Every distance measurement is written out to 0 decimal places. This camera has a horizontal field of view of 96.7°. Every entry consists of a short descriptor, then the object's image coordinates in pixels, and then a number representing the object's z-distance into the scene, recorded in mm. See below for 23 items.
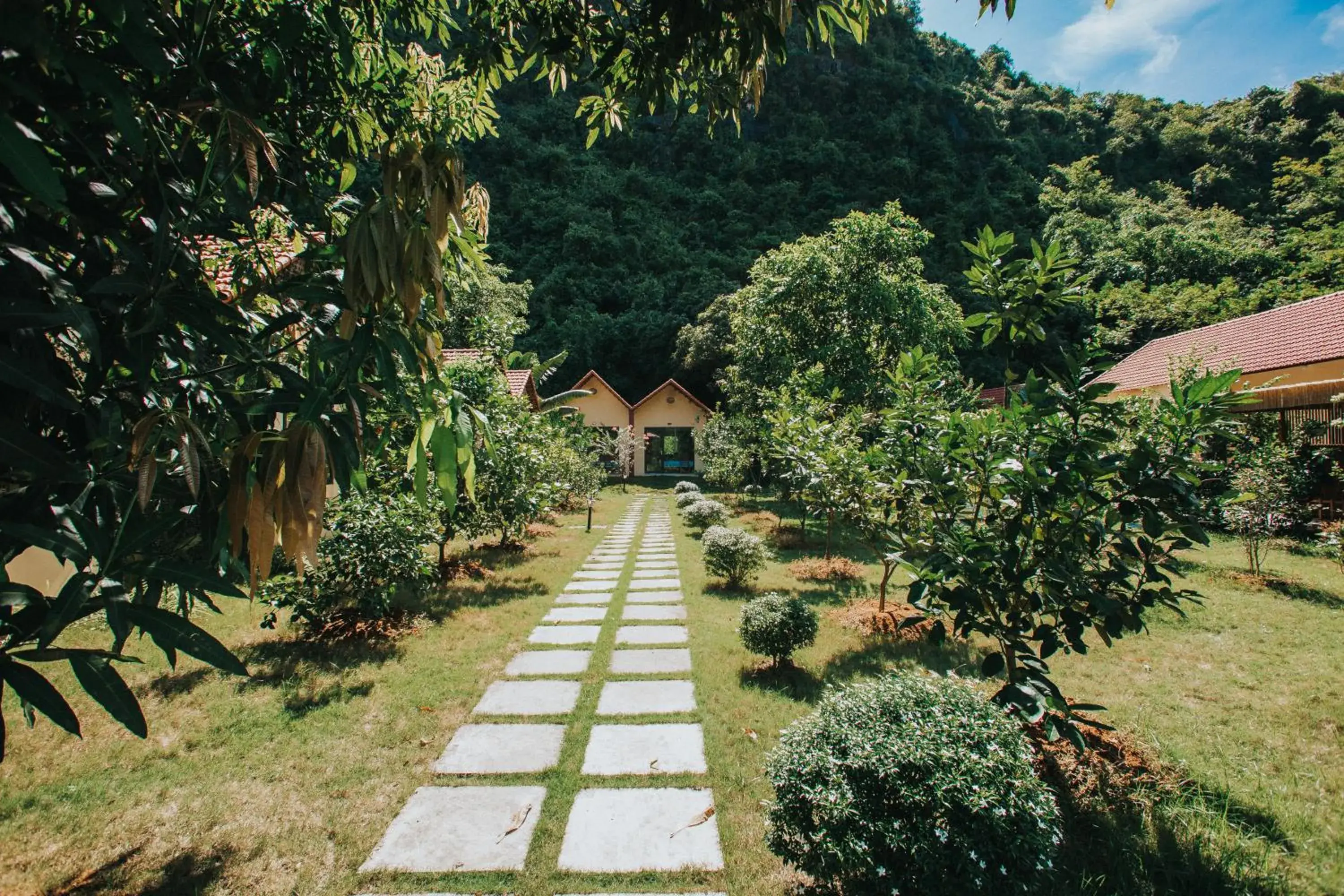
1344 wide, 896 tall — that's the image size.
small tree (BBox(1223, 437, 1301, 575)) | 9578
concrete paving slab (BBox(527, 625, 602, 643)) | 6324
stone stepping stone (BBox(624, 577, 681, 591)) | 8805
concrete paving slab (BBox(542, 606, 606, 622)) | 7156
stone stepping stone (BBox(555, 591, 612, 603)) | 8070
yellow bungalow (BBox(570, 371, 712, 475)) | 33438
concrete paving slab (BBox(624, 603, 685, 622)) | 7137
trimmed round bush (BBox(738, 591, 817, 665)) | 5203
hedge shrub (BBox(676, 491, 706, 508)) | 18219
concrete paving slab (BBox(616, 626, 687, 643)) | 6309
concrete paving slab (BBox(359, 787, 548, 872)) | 2908
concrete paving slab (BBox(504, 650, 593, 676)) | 5449
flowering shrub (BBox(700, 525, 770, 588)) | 8531
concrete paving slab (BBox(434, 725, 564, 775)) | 3793
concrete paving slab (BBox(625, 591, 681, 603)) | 8008
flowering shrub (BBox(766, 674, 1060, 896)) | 2340
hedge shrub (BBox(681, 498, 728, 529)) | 13984
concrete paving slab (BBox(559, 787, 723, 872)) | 2898
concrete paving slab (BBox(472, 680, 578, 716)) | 4621
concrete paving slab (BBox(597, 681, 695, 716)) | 4609
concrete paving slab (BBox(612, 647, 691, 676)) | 5461
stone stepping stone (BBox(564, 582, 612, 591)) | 8805
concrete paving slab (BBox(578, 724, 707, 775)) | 3746
